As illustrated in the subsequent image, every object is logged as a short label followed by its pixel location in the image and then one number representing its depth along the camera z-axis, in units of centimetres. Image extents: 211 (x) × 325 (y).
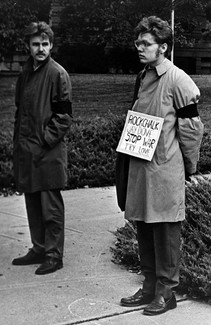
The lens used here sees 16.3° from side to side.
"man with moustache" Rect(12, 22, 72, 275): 573
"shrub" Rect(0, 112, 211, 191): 977
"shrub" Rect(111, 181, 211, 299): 524
